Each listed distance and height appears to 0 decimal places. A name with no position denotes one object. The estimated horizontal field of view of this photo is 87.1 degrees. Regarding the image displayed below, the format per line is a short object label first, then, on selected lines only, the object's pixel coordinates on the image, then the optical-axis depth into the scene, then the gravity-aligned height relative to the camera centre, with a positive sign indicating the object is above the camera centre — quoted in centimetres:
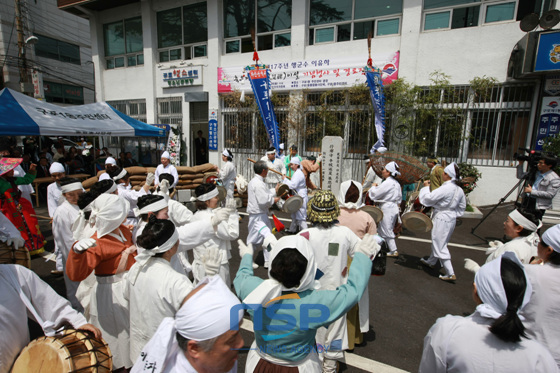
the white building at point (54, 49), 2284 +761
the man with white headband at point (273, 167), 890 -83
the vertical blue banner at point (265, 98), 941 +131
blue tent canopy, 706 +42
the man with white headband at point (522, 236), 292 -93
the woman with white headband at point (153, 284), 203 -102
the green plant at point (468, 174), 895 -89
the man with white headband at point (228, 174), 873 -105
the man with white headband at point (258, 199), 517 -106
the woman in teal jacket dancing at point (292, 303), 164 -92
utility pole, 1679 +467
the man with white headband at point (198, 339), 132 -91
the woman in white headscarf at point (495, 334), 140 -95
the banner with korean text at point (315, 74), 990 +245
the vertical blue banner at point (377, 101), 895 +128
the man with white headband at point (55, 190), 550 -103
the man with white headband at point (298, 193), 703 -130
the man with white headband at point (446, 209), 492 -110
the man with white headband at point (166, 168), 768 -81
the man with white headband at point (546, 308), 205 -112
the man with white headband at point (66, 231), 386 -126
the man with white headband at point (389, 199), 559 -108
